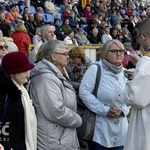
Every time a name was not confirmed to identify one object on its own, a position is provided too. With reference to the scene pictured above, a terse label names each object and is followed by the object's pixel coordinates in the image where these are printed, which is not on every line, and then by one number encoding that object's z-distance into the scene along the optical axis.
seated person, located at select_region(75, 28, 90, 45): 20.30
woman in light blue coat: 6.04
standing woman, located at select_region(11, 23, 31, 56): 12.55
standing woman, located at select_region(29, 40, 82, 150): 5.47
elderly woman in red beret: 4.81
